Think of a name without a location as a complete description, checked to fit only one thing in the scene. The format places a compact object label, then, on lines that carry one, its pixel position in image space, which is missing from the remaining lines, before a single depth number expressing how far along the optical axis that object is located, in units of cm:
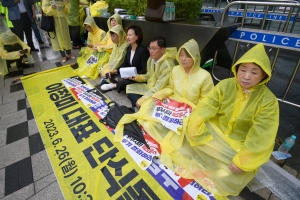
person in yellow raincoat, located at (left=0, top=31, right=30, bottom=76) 410
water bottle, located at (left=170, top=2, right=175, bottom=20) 319
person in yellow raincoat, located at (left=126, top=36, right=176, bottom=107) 267
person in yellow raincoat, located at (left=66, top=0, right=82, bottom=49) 536
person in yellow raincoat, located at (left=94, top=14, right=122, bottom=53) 402
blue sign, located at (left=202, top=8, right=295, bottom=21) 461
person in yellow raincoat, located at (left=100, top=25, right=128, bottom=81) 362
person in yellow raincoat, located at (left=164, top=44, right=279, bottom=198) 145
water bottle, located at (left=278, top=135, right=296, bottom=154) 196
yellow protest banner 171
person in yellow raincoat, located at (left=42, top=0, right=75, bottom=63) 420
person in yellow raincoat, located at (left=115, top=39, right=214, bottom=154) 208
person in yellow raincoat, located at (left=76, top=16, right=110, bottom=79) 415
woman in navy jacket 316
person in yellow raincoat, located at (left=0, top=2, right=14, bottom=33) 465
